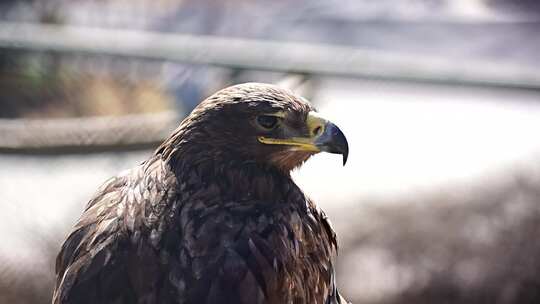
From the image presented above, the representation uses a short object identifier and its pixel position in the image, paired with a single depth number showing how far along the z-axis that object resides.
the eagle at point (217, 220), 5.88
